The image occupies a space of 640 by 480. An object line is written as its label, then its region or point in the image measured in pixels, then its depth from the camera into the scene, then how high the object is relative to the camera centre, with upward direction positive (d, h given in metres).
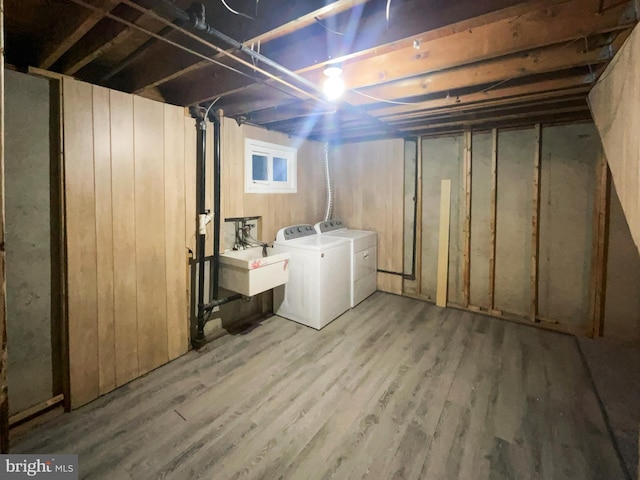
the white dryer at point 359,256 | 3.75 -0.34
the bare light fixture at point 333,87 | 1.92 +0.90
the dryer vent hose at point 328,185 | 4.35 +0.64
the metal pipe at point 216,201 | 2.75 +0.25
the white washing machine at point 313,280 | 3.19 -0.54
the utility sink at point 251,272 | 2.73 -0.40
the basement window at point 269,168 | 3.25 +0.71
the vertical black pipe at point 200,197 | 2.64 +0.28
